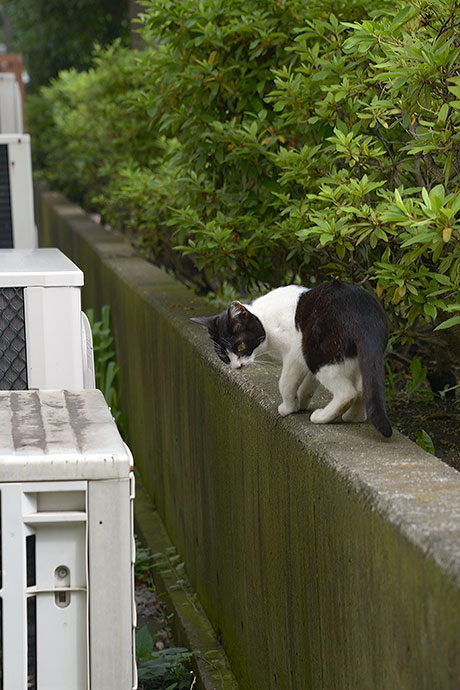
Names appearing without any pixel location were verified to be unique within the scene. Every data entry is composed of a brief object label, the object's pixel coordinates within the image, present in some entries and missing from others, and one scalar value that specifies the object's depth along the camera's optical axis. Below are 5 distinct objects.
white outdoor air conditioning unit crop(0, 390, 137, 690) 4.90
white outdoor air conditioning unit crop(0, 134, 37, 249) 13.86
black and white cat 6.41
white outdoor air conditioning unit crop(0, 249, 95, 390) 7.18
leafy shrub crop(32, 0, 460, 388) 7.11
